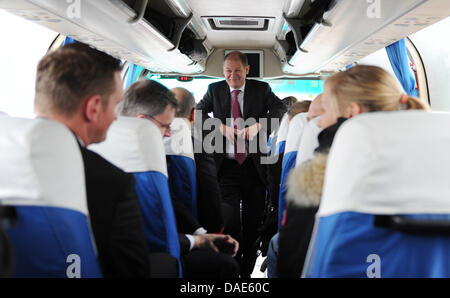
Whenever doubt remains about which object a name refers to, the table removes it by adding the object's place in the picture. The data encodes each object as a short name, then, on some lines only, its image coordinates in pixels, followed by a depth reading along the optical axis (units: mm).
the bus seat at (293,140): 2713
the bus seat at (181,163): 2363
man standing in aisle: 3982
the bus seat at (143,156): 1587
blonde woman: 1567
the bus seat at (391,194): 1127
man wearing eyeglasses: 2184
